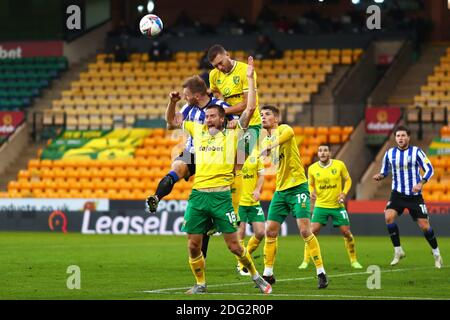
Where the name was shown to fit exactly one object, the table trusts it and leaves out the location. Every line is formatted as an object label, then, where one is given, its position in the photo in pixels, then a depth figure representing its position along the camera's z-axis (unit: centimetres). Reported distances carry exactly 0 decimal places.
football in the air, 1630
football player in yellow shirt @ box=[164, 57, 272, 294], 1312
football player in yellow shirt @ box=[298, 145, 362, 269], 1969
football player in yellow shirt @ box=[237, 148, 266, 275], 1744
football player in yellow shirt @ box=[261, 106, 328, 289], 1498
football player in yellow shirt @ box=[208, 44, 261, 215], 1530
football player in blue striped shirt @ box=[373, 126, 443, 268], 1927
